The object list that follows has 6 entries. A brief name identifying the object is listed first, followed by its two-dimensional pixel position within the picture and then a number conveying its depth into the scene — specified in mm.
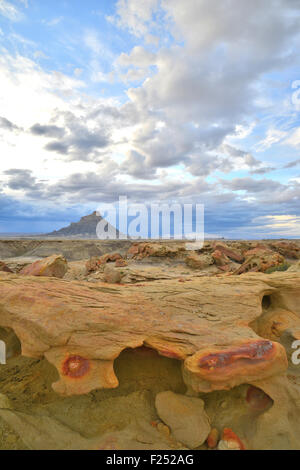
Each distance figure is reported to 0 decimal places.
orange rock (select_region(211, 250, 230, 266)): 20750
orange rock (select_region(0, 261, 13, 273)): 9642
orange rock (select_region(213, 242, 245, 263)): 22944
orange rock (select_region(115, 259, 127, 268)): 19703
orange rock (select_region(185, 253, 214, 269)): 20266
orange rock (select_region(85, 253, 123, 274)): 19031
